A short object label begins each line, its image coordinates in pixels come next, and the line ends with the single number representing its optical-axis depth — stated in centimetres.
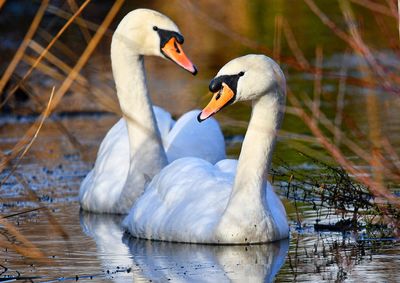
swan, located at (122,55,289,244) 1589
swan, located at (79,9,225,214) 1975
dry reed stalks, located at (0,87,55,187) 1006
